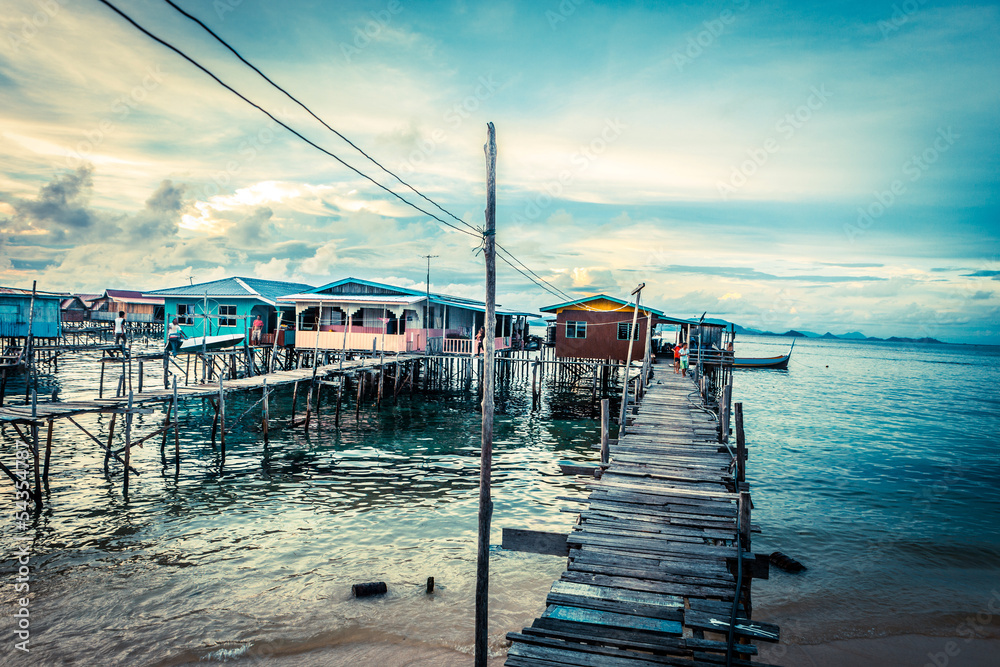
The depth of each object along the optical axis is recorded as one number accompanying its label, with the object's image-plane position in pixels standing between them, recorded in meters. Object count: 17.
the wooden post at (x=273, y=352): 32.31
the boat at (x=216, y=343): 30.88
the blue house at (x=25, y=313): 34.12
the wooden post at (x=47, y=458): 14.34
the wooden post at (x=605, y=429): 11.17
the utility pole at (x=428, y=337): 30.84
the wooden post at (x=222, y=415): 16.73
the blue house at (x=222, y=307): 34.41
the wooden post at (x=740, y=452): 10.60
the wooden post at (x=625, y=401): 14.46
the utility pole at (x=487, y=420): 6.16
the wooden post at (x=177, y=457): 15.73
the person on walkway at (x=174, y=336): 32.91
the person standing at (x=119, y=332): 37.33
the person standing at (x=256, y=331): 33.22
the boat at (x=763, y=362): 72.06
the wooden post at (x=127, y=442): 13.92
